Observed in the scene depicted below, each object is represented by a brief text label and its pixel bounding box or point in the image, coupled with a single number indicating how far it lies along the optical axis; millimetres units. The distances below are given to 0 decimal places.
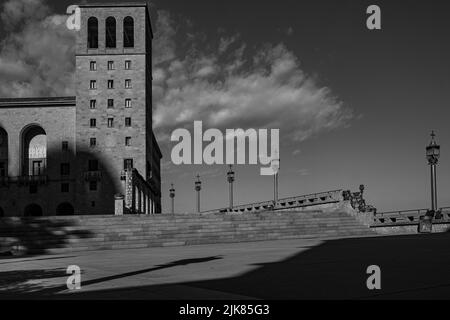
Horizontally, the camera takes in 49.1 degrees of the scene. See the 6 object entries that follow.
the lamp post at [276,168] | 50984
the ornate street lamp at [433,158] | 32062
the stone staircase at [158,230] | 23516
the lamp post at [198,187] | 60375
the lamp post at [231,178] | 53406
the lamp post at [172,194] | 70250
